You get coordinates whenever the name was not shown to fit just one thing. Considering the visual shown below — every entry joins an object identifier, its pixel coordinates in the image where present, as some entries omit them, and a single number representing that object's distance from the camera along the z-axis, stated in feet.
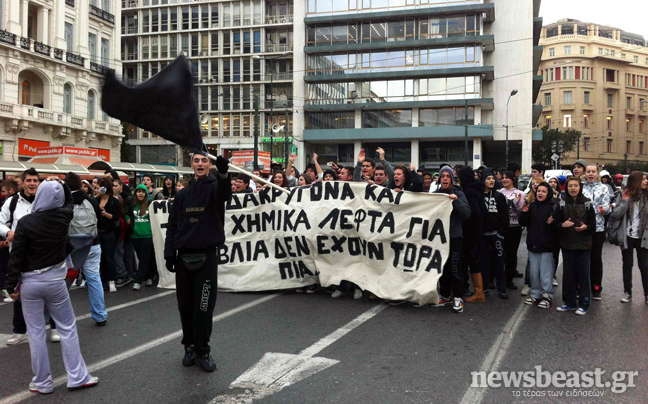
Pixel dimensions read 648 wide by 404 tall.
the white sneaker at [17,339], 17.92
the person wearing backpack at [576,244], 21.64
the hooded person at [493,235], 24.89
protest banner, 22.89
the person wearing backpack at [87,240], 20.15
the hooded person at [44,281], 13.66
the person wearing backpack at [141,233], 28.12
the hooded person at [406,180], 24.43
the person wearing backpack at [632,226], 23.06
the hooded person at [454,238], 21.79
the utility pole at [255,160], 92.21
